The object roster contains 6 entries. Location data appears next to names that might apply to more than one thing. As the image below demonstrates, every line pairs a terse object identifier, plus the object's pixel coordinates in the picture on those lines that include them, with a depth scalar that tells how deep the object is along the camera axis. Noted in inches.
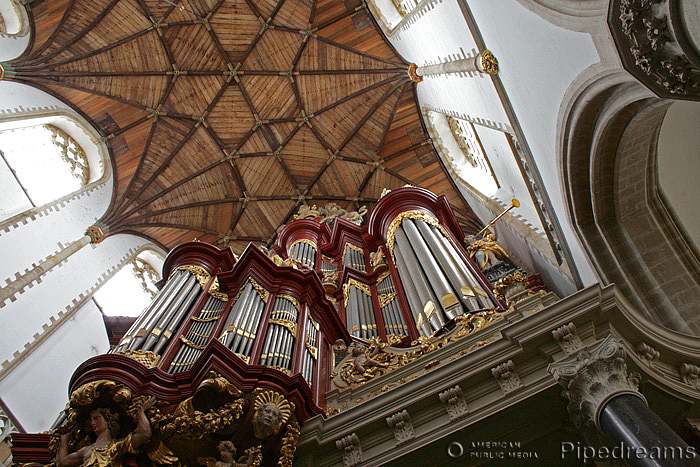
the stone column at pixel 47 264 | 357.7
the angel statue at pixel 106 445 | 175.6
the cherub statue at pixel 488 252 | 372.5
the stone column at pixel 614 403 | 121.9
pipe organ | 233.1
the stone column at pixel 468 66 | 286.8
